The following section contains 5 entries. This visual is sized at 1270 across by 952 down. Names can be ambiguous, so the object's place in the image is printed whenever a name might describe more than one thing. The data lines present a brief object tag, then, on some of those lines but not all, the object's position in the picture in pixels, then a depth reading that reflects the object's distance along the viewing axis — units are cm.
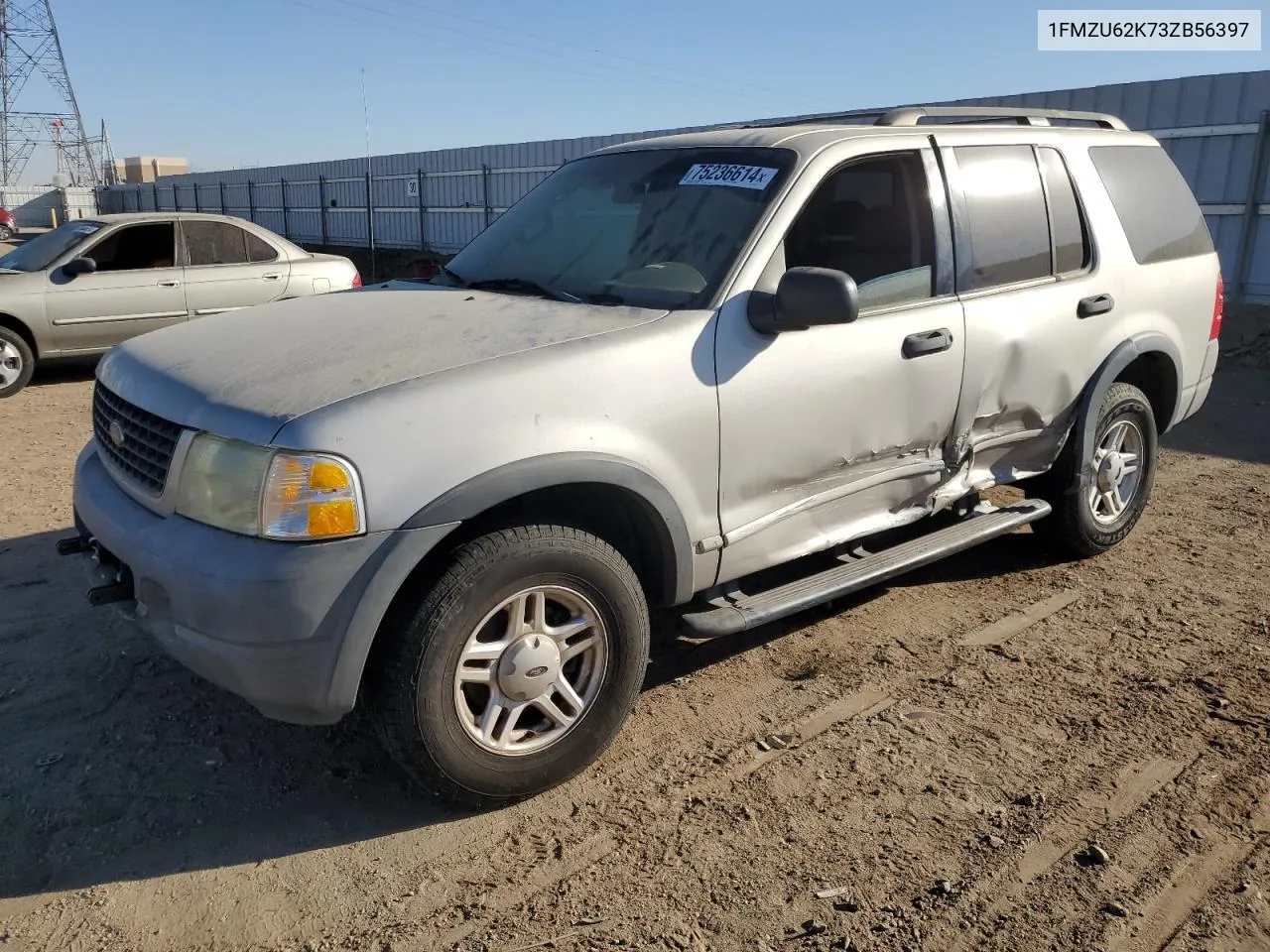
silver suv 271
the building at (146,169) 6569
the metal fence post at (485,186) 2039
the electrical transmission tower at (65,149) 6444
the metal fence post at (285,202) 2881
